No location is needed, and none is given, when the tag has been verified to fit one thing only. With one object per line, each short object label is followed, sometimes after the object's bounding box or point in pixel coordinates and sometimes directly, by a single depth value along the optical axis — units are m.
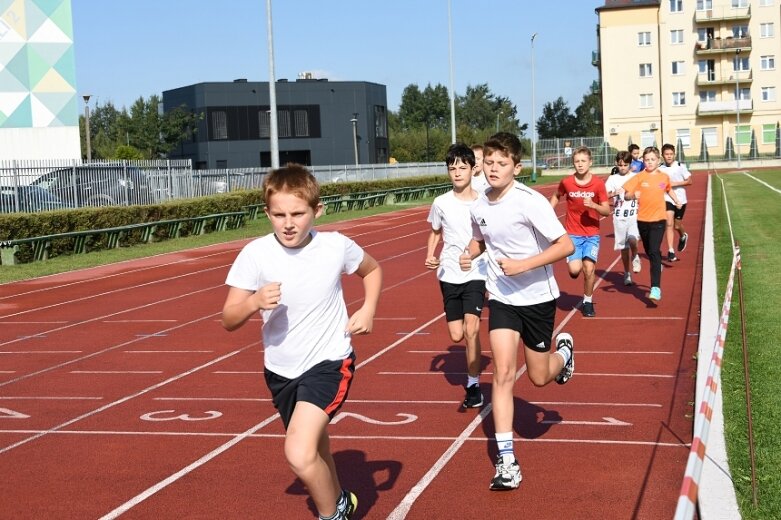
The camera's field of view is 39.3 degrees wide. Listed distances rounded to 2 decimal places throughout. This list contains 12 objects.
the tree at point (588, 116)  158.88
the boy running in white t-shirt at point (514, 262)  6.44
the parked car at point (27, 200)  28.27
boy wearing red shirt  12.26
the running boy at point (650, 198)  14.02
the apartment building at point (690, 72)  94.38
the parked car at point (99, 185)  30.56
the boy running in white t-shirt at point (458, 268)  8.41
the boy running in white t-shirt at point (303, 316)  4.91
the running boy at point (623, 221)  15.09
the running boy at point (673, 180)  17.52
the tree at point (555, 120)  162.00
